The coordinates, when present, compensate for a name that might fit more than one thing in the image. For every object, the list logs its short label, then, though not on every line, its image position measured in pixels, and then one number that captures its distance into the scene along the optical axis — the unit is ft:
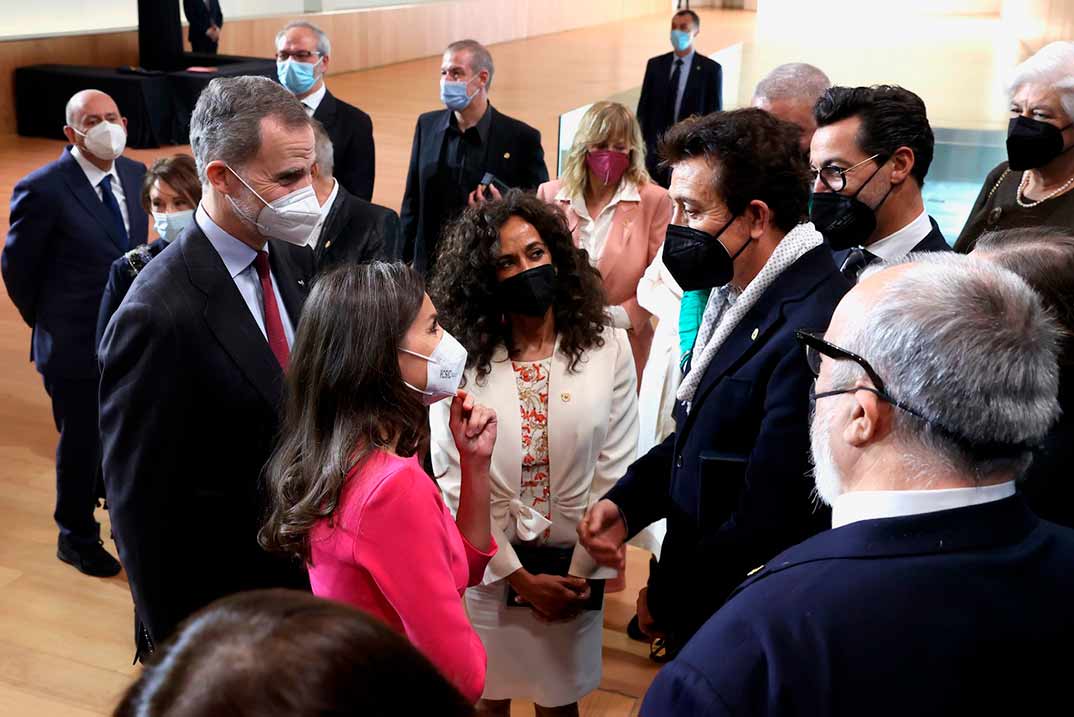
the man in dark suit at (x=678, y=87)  27.20
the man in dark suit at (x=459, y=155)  17.17
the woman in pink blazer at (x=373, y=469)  6.02
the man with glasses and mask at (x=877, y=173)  9.89
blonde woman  15.02
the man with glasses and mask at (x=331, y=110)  17.78
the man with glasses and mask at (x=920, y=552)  4.07
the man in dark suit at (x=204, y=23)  43.73
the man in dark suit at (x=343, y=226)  13.00
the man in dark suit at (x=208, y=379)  6.89
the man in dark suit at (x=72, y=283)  13.97
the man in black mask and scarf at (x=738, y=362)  6.82
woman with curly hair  9.11
